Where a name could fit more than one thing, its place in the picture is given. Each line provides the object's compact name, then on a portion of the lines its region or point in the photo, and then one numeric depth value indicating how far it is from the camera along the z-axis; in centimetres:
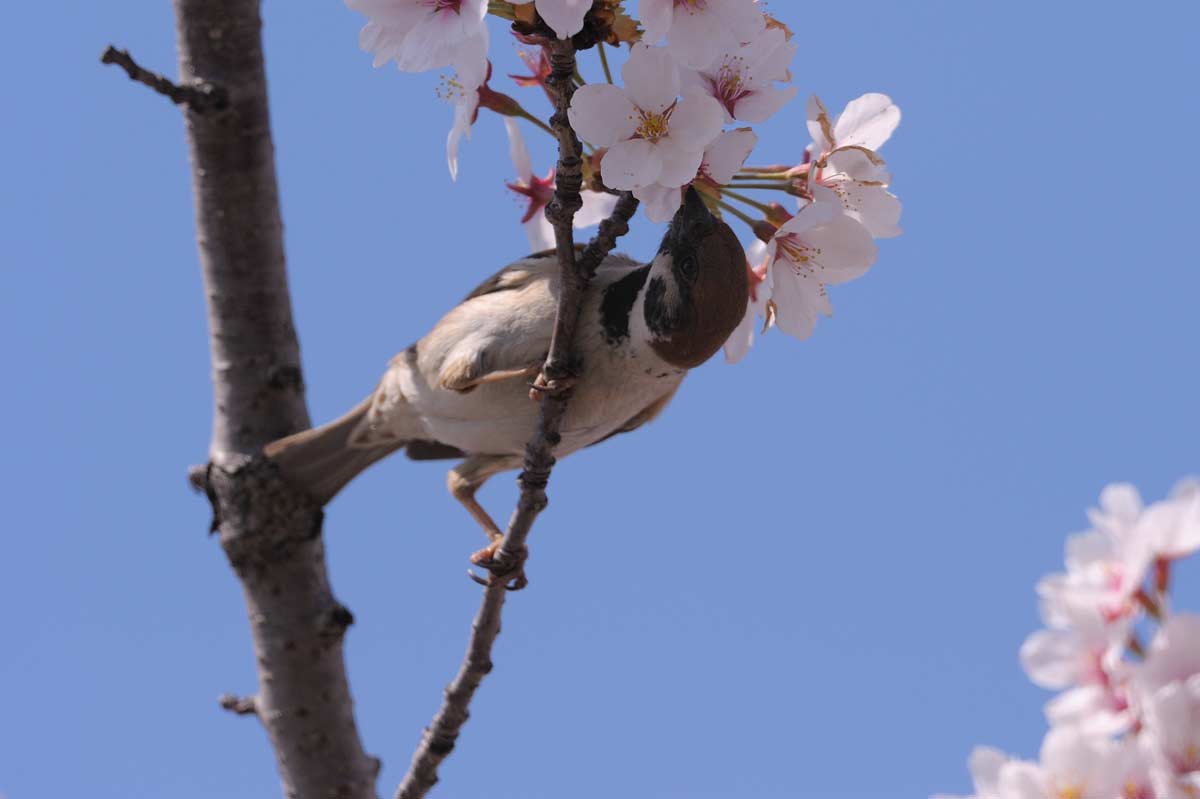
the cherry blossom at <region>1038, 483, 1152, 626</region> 268
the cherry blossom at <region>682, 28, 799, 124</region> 445
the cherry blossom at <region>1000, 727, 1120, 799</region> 273
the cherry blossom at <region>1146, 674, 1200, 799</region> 252
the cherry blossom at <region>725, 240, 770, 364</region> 580
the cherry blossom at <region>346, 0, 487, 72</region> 419
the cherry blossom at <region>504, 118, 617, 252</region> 599
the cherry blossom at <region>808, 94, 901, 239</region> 477
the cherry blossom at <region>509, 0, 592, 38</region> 405
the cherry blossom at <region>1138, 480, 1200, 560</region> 265
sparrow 578
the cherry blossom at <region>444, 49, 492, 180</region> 509
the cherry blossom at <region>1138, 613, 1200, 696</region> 258
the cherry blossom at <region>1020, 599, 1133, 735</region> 272
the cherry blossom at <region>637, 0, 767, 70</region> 413
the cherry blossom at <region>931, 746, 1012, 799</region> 304
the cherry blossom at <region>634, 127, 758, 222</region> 444
